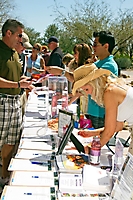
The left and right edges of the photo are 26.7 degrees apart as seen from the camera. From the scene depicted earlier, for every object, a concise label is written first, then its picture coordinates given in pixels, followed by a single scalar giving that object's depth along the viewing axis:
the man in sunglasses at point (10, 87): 2.56
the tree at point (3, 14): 15.09
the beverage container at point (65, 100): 2.61
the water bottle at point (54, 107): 2.65
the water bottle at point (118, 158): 1.31
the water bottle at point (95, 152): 1.53
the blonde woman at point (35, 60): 5.41
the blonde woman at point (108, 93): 1.57
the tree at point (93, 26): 15.58
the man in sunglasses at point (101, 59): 2.60
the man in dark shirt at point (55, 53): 5.05
